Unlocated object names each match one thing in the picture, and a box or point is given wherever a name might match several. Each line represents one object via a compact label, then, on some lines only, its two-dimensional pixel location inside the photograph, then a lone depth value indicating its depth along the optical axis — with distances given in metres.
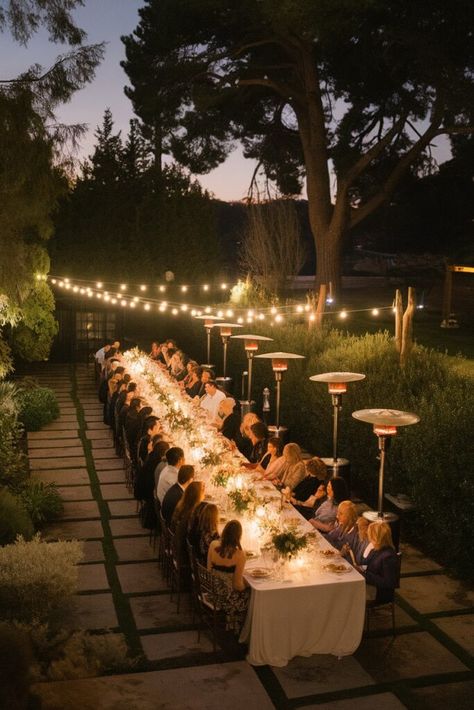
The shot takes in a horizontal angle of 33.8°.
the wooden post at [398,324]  11.73
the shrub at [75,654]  5.70
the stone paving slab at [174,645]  6.22
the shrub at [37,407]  14.19
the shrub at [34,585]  6.49
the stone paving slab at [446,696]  5.53
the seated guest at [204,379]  13.23
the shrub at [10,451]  9.84
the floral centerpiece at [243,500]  7.36
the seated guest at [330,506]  7.66
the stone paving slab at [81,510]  9.59
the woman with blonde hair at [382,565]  6.48
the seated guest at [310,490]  8.34
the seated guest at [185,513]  7.06
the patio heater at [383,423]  7.55
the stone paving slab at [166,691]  5.37
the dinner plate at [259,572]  6.11
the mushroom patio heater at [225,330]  14.90
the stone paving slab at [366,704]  5.47
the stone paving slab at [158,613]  6.76
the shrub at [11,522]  8.02
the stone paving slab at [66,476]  11.06
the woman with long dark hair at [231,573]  6.05
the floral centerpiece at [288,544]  6.20
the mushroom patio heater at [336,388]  9.40
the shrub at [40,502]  9.18
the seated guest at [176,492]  7.60
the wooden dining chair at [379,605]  6.50
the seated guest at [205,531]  6.65
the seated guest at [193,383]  13.45
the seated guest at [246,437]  10.48
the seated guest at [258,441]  10.04
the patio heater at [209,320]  15.62
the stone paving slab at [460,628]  6.53
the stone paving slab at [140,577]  7.50
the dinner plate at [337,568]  6.18
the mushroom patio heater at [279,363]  11.70
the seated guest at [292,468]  8.63
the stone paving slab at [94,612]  6.71
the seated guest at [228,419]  11.21
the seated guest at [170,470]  8.19
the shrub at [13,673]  4.06
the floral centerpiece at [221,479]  7.99
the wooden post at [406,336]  11.45
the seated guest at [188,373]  13.85
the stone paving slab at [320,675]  5.73
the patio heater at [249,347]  13.32
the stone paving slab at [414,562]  8.22
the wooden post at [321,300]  16.09
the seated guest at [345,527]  7.06
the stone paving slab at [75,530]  8.91
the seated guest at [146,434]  9.63
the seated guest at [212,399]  12.29
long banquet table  5.93
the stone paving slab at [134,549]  8.31
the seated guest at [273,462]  8.95
